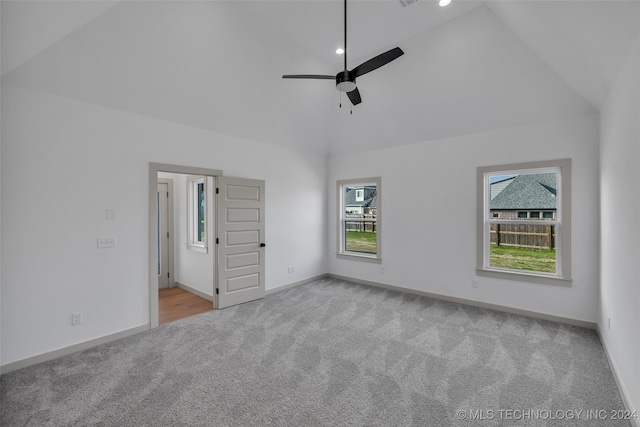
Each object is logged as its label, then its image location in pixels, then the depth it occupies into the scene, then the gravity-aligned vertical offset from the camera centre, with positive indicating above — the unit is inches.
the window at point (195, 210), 204.8 +2.5
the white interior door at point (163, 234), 212.8 -15.9
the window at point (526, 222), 144.3 -5.3
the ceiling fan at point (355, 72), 93.2 +52.1
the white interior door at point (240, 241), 168.1 -17.6
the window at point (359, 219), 222.4 -5.1
